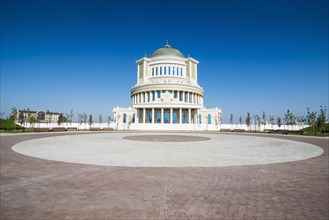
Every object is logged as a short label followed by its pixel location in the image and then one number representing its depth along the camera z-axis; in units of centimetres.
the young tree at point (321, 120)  5053
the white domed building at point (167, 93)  6925
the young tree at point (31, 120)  6838
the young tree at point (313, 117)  6199
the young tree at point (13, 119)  5712
